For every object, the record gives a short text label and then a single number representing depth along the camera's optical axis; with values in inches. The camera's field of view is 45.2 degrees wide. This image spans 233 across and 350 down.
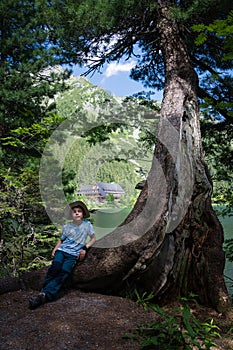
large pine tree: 125.3
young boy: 123.3
